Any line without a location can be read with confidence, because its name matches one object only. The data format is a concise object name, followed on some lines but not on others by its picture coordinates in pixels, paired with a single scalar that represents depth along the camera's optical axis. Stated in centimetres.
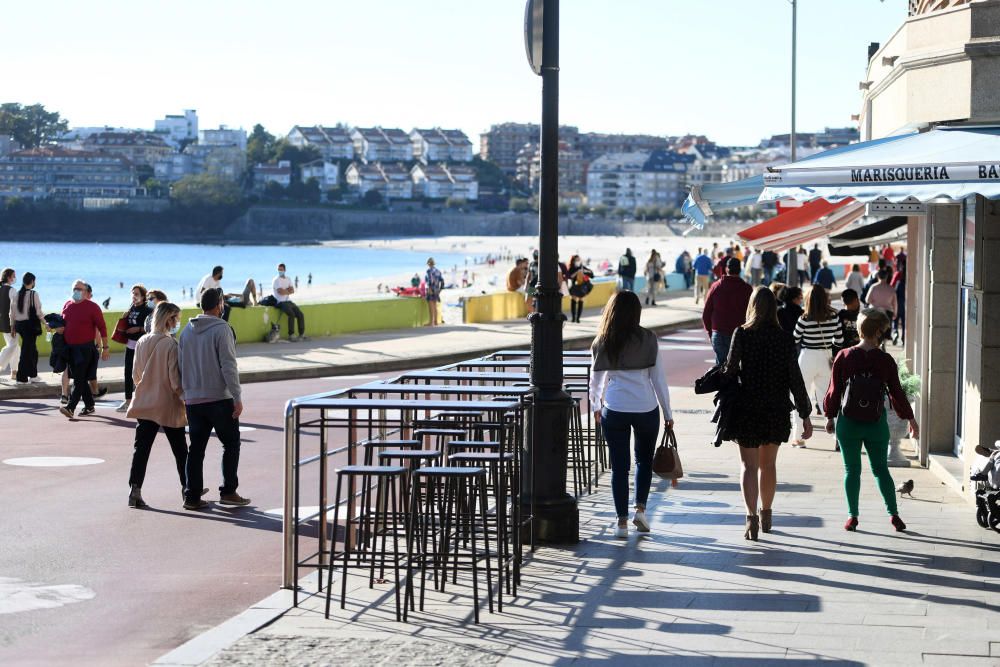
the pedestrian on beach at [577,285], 3516
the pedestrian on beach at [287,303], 2931
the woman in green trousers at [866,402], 997
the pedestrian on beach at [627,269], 3791
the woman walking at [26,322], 2039
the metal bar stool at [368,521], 786
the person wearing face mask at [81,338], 1756
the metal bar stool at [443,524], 777
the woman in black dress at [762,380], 983
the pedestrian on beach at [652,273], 4300
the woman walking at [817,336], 1480
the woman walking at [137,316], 1753
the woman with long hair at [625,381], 980
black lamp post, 963
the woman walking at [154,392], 1178
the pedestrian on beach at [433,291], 3488
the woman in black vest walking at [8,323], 2061
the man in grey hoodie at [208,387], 1160
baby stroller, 970
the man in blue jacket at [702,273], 4297
